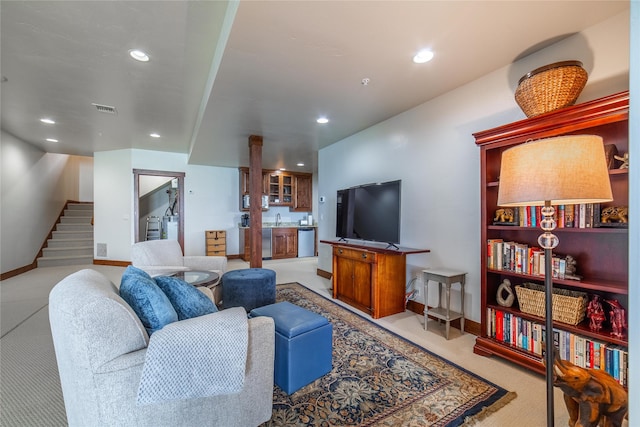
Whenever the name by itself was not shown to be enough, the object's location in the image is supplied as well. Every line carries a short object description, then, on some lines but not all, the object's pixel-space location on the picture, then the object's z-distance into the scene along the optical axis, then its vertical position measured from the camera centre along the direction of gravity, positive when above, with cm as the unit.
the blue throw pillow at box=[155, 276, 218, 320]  150 -46
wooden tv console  306 -73
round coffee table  273 -65
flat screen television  321 +6
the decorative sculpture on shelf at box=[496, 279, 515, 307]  219 -64
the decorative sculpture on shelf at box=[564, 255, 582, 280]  190 -36
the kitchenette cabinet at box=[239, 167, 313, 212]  716 +80
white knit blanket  108 -61
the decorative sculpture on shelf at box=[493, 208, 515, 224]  221 +1
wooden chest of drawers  670 -61
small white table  255 -68
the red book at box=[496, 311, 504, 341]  219 -88
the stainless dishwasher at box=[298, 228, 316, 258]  734 -67
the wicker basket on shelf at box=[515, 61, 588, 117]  177 +89
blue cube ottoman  173 -87
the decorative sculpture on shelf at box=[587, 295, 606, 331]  176 -64
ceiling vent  370 +152
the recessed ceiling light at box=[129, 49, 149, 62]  244 +150
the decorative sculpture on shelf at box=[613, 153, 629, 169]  168 +35
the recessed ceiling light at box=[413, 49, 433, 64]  213 +130
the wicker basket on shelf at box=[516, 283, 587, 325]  182 -61
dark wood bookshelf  167 -13
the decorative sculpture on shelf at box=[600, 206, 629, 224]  166 +2
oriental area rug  155 -114
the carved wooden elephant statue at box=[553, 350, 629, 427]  105 -69
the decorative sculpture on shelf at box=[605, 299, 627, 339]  165 -64
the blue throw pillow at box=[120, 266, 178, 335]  132 -43
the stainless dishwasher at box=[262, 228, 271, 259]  691 -69
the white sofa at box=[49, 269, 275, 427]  105 -59
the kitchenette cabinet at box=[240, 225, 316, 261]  695 -66
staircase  601 -57
